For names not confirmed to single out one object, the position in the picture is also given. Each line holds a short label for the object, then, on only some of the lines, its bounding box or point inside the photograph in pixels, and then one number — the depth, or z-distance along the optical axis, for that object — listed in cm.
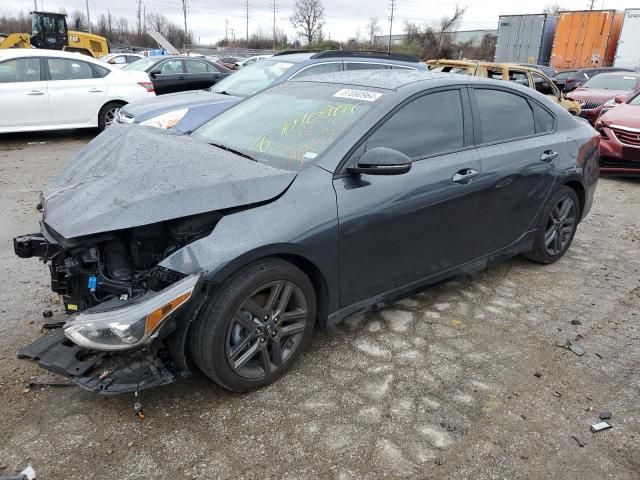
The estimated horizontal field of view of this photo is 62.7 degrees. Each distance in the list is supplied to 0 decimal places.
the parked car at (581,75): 1568
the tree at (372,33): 7251
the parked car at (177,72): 1232
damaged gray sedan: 252
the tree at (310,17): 7412
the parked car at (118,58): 1979
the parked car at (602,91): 1123
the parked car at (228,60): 3296
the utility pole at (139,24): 8117
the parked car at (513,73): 1038
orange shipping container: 2436
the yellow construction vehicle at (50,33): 2080
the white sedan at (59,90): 908
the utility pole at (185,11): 6507
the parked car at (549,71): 2069
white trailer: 2272
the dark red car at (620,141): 771
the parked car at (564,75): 1909
